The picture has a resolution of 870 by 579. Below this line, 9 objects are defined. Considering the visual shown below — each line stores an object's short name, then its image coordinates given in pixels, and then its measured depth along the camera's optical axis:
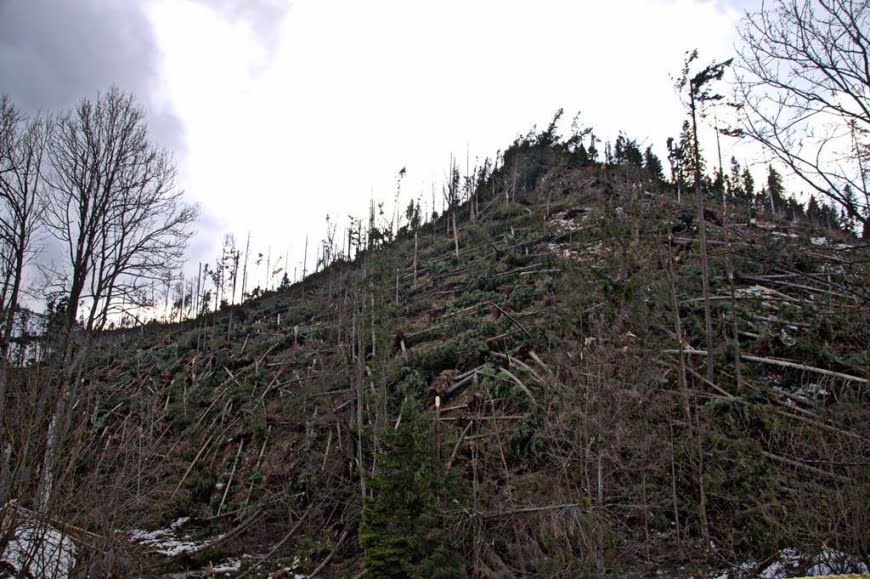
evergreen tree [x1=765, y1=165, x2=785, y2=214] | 38.89
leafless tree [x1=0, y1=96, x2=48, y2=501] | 9.25
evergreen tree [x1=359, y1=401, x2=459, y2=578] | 8.63
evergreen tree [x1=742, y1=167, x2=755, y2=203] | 40.27
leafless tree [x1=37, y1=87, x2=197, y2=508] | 10.28
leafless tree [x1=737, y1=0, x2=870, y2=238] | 5.81
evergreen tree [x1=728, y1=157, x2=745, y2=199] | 44.12
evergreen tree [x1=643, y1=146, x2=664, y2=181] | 46.69
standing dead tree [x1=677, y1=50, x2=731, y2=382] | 13.17
